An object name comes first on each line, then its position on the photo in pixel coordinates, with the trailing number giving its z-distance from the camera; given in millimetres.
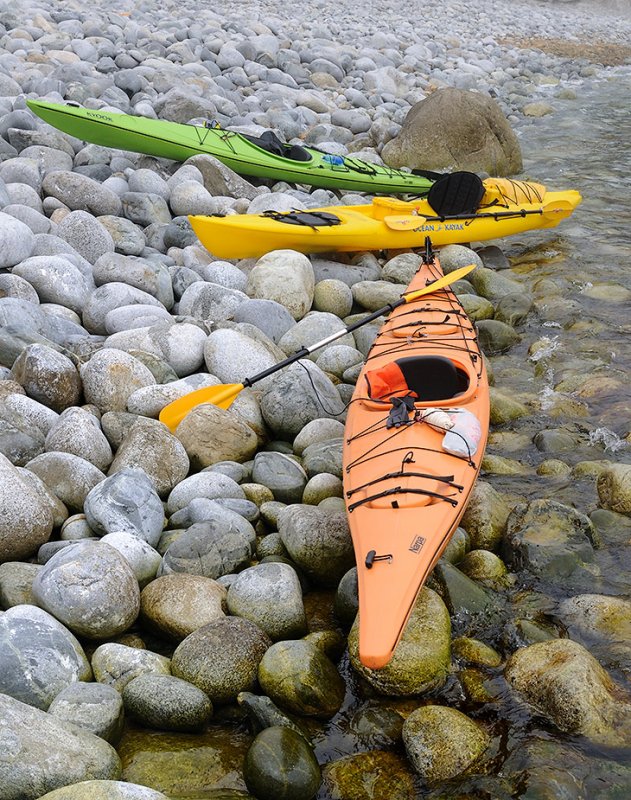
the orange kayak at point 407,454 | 3312
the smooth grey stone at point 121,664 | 3070
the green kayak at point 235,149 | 8047
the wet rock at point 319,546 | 3820
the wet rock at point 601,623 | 3518
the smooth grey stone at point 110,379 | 4816
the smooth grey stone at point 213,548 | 3691
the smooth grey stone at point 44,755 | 2328
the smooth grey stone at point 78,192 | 7133
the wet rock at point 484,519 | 4234
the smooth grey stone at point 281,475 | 4391
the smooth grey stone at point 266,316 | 6004
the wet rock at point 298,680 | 3109
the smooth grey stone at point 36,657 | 2857
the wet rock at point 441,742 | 2922
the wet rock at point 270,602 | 3438
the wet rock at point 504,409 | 5461
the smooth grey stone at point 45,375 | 4652
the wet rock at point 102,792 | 2162
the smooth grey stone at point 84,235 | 6445
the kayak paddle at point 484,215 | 7598
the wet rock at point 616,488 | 4441
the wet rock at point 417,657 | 3240
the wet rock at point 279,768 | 2752
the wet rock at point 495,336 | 6527
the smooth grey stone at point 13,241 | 5812
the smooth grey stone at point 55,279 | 5793
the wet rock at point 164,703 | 2924
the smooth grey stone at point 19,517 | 3580
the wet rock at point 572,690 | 3084
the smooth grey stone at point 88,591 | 3195
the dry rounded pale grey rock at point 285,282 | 6391
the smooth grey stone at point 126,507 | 3773
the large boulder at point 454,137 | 10375
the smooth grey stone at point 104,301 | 5762
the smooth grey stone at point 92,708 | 2762
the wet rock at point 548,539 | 4020
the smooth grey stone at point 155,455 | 4285
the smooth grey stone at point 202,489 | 4188
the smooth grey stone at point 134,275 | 6145
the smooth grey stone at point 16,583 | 3289
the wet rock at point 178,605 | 3379
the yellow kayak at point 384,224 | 7000
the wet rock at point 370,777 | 2889
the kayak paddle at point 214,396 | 4781
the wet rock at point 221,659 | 3119
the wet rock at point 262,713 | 3010
